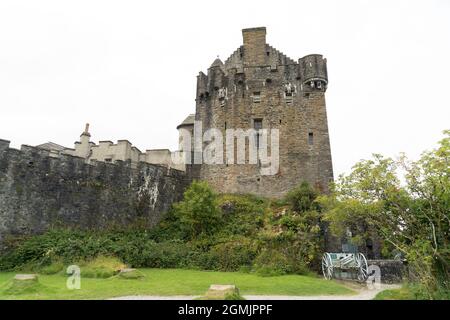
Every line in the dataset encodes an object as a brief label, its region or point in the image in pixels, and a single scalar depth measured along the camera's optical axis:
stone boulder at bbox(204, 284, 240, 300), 7.51
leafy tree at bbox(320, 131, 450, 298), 10.22
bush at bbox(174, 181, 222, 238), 19.38
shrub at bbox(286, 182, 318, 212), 19.36
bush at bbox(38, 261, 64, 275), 14.50
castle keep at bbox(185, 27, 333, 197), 23.69
